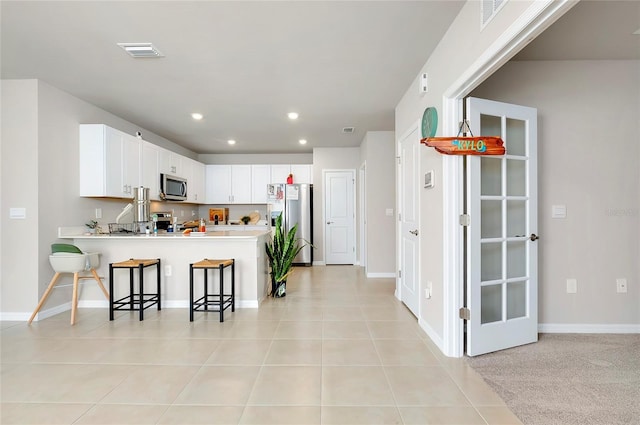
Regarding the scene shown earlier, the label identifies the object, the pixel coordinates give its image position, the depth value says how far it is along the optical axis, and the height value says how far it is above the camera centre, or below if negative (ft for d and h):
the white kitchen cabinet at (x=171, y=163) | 16.76 +2.88
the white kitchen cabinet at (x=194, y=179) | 19.80 +2.35
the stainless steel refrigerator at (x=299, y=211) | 21.47 +0.23
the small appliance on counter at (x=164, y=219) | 17.80 -0.23
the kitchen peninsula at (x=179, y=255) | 12.32 -1.56
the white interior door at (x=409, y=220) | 10.85 -0.23
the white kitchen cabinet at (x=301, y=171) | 22.66 +3.07
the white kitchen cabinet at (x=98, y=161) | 12.48 +2.14
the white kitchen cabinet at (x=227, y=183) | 22.75 +2.25
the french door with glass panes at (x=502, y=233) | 7.85 -0.50
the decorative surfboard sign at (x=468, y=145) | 7.41 +1.60
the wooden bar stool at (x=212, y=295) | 10.67 -2.78
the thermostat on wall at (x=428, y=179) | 8.95 +0.98
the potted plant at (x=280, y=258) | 13.62 -1.85
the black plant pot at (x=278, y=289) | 13.74 -3.20
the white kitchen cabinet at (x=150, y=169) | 15.03 +2.25
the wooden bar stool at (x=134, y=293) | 10.80 -2.76
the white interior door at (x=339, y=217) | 21.58 -0.20
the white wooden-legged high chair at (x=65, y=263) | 10.64 -1.59
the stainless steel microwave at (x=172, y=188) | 16.60 +1.51
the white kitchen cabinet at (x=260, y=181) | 22.70 +2.39
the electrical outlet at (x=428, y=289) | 9.25 -2.22
